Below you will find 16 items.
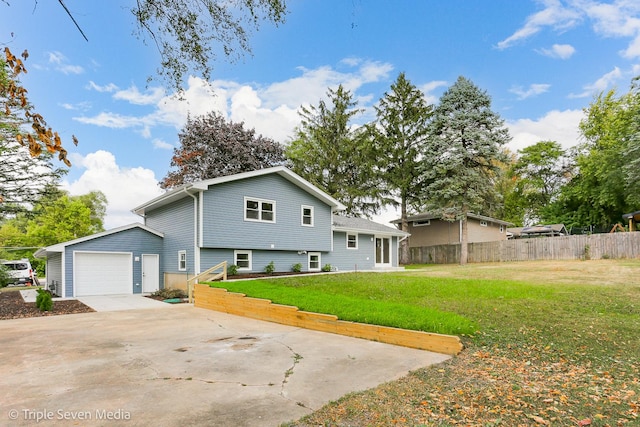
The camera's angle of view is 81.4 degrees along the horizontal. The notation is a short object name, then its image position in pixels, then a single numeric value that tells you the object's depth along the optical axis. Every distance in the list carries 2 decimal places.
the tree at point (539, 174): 35.52
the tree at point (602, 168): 25.89
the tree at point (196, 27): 3.77
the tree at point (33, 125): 2.19
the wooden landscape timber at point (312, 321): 5.83
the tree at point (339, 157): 29.50
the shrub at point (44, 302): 10.91
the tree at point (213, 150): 27.88
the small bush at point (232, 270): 15.14
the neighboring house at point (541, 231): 29.69
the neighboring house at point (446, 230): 29.05
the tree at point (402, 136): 28.22
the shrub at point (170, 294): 14.28
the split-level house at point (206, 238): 14.70
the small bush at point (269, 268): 16.53
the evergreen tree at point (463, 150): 24.59
